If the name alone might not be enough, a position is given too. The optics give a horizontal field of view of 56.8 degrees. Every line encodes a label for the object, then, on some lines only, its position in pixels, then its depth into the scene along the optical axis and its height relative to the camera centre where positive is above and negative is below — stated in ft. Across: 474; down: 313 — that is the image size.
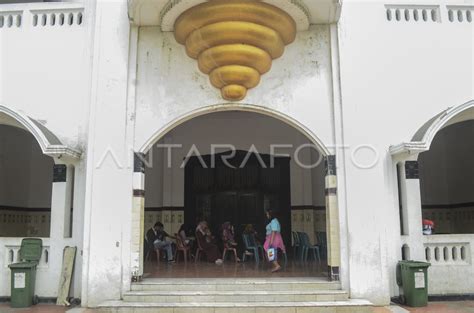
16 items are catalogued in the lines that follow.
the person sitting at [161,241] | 33.65 -1.54
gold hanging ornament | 23.58 +10.04
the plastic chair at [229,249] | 33.95 -2.22
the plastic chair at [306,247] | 34.04 -2.06
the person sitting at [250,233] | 34.11 -0.96
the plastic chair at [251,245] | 32.89 -1.85
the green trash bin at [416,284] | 23.58 -3.43
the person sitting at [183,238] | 34.58 -1.34
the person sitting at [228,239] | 34.16 -1.42
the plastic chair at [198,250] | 34.31 -2.30
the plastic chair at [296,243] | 36.42 -1.93
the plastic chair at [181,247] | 34.14 -2.02
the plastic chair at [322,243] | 34.18 -1.75
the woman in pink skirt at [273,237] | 28.35 -1.08
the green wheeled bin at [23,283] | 23.91 -3.36
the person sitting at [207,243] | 34.06 -1.72
